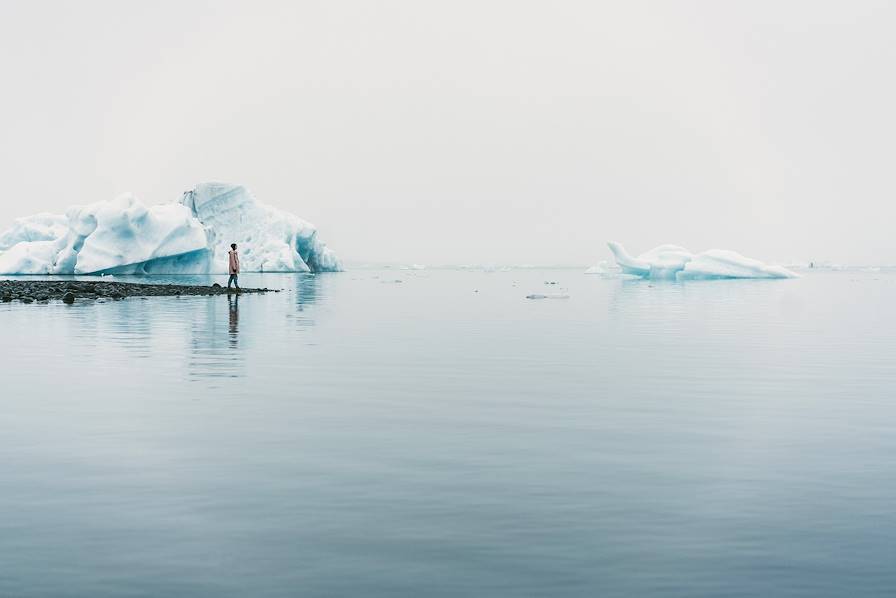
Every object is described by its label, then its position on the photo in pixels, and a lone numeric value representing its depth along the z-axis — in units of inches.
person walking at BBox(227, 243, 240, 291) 1608.0
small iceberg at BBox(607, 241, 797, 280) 2918.3
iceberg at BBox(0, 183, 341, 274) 2630.4
